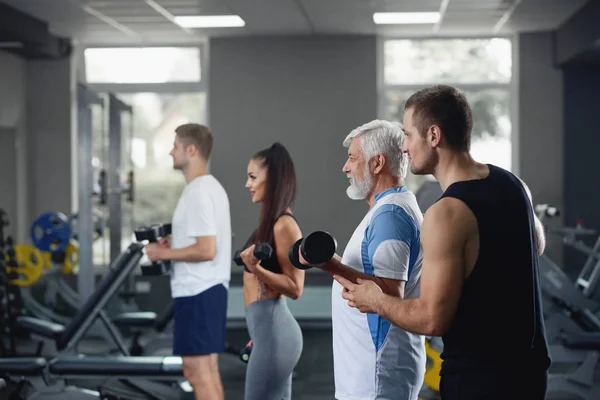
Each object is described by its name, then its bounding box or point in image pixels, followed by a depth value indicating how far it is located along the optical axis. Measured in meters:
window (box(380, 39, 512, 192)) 7.89
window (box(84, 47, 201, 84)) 8.11
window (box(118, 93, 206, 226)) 8.20
